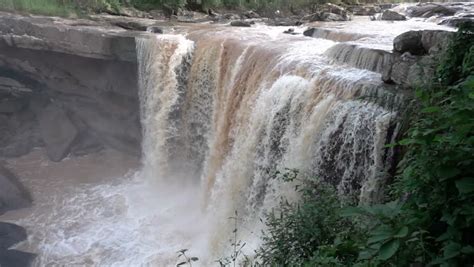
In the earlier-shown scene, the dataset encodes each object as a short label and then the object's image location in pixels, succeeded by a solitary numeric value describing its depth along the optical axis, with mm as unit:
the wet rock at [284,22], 13695
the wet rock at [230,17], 15719
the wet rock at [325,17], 13959
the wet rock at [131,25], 12462
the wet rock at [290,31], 11065
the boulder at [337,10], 14834
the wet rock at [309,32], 10500
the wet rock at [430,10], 12912
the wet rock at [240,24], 13016
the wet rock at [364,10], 16247
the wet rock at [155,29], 12073
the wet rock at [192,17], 15005
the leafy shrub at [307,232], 3717
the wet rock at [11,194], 9992
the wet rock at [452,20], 10281
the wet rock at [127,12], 14719
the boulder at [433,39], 5652
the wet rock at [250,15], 16453
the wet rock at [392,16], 13402
